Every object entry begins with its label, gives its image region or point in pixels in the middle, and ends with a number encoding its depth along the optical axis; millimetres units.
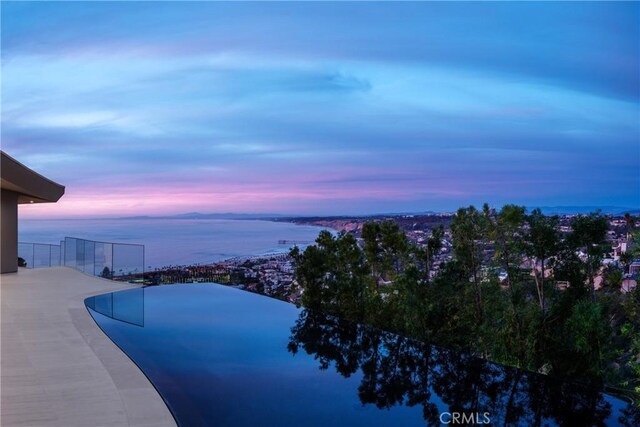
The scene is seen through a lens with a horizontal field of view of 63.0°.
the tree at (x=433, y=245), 9414
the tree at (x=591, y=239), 7117
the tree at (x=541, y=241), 7457
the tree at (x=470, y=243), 8477
